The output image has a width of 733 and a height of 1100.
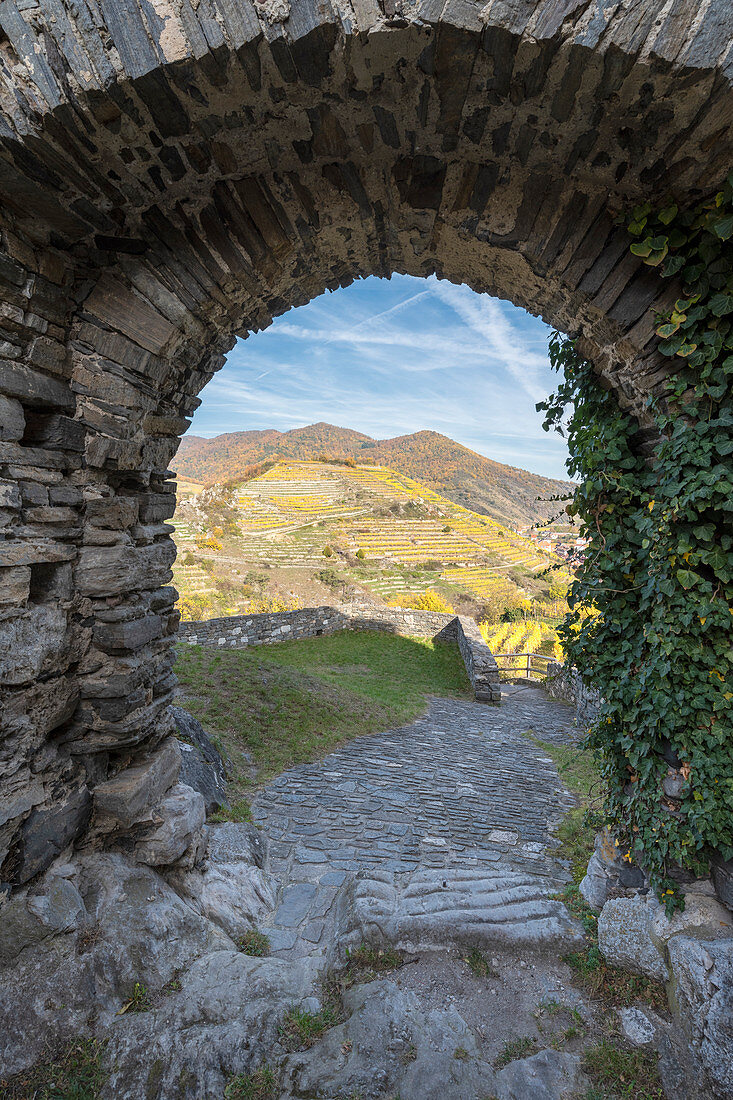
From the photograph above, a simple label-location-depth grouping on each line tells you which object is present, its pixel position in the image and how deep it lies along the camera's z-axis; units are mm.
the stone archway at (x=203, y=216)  1656
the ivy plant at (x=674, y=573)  2043
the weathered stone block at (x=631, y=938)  2314
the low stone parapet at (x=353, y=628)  11344
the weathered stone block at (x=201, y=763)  4309
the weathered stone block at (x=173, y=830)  2827
